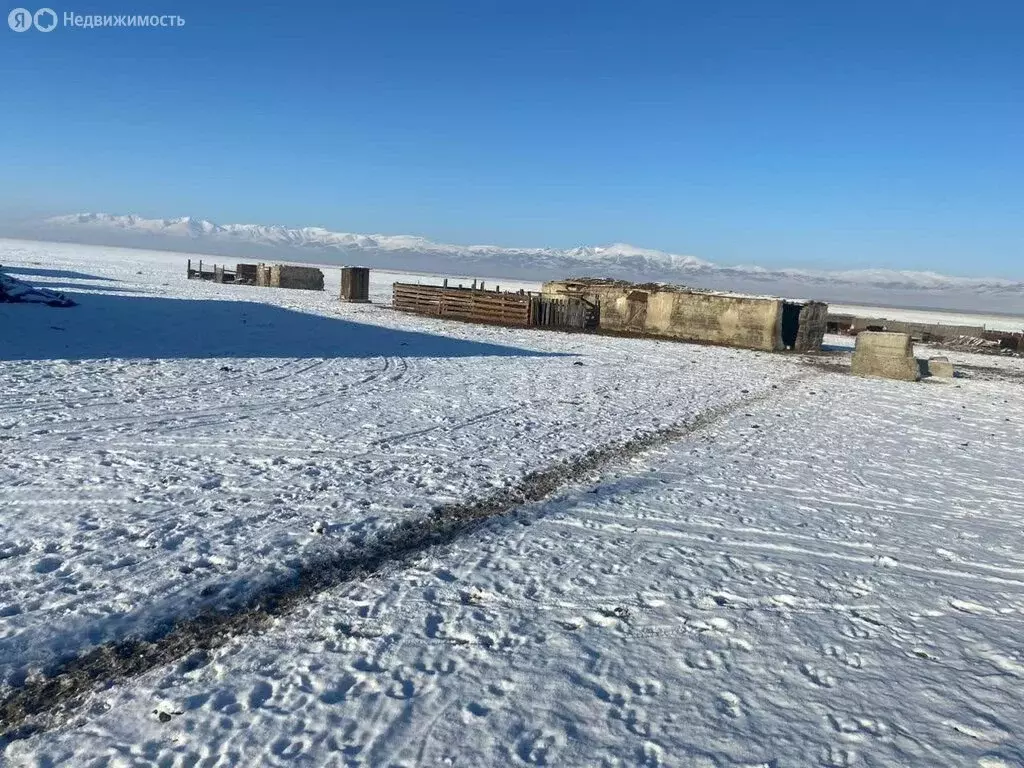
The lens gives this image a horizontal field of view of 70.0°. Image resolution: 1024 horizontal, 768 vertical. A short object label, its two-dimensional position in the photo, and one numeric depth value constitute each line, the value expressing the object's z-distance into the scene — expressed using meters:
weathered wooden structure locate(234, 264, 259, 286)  51.91
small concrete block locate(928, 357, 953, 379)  20.48
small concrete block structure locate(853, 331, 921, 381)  19.89
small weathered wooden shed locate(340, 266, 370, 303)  38.53
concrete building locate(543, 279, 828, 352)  27.44
